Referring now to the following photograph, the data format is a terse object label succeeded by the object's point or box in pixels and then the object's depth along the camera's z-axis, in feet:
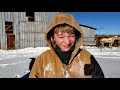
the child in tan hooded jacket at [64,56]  2.34
